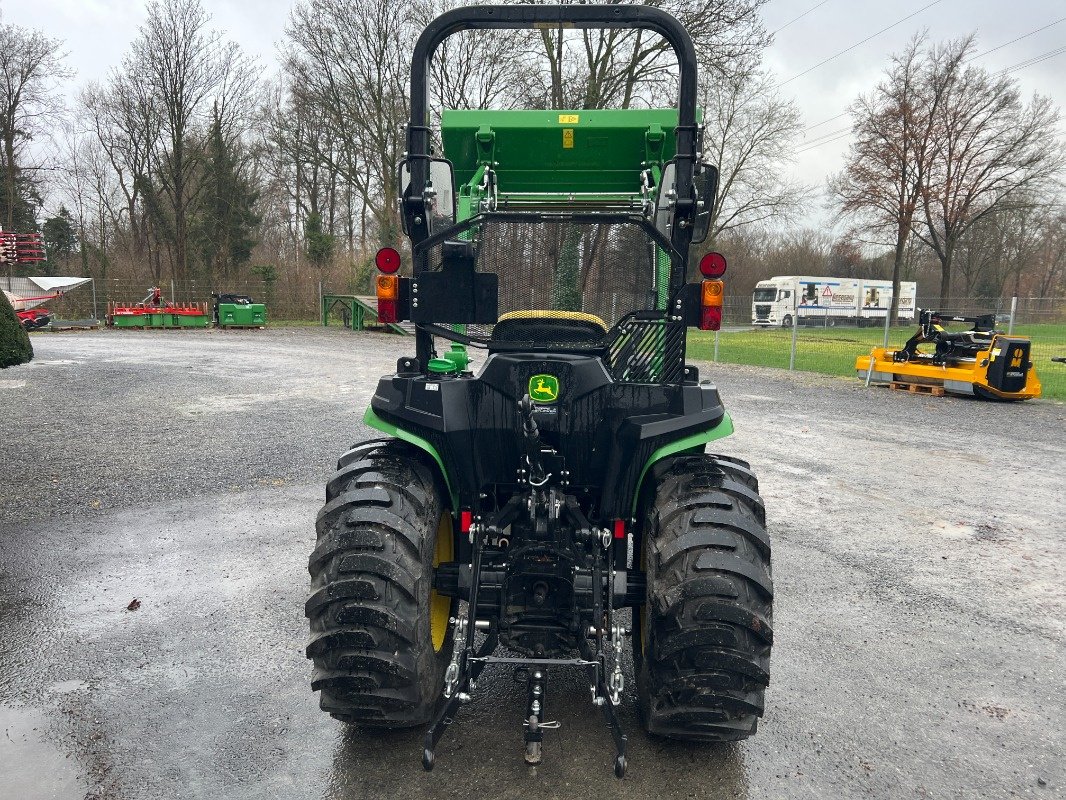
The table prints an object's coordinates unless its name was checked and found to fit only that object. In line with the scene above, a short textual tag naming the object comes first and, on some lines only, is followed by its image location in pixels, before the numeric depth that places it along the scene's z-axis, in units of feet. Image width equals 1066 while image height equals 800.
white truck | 132.98
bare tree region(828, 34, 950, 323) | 94.79
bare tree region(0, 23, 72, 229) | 100.37
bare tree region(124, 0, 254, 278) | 107.04
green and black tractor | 8.66
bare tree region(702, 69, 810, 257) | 109.29
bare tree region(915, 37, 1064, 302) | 92.79
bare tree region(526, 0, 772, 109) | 77.00
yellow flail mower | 41.75
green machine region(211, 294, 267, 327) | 92.32
